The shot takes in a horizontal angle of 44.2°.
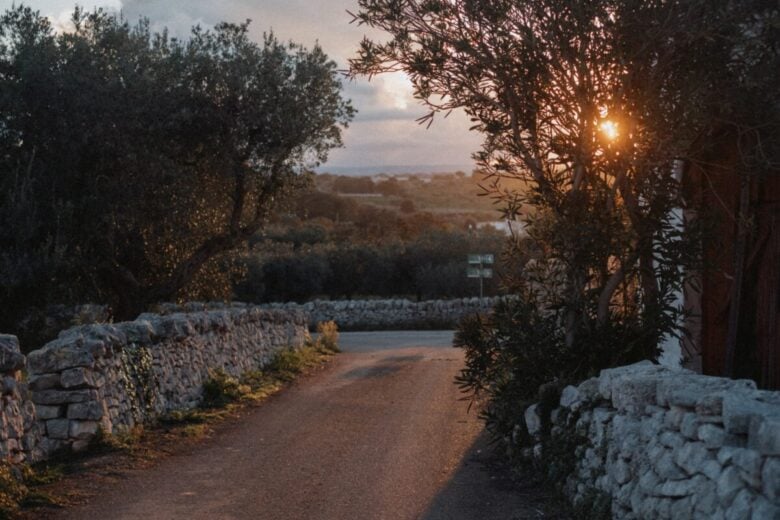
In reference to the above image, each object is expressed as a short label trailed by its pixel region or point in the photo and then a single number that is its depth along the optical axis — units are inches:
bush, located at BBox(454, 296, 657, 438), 399.9
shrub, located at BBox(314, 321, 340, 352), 979.2
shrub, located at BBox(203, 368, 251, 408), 587.2
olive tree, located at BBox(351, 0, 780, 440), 371.2
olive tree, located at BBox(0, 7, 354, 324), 652.1
